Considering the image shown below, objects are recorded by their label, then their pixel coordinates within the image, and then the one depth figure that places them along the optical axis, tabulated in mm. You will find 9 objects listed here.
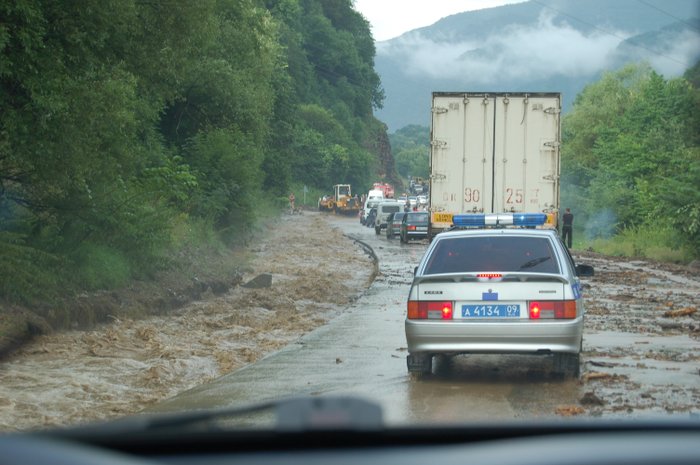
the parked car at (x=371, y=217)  72362
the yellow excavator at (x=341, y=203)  92875
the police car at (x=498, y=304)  10703
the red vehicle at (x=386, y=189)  104500
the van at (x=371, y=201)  74938
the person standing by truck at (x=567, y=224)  41531
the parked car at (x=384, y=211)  60062
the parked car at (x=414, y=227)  48656
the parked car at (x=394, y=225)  53656
